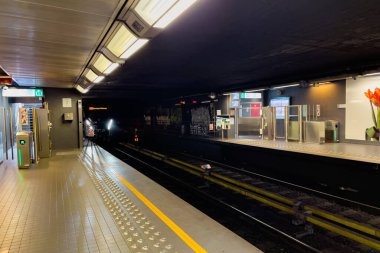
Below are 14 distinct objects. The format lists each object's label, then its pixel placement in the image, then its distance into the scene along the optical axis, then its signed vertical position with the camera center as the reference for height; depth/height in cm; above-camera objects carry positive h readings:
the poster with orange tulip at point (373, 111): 952 +8
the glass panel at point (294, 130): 1180 -69
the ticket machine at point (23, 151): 823 -95
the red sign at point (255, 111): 1557 +27
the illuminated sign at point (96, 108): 2925 +117
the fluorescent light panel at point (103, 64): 627 +137
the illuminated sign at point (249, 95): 1387 +108
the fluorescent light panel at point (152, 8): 292 +128
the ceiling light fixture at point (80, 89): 1199 +139
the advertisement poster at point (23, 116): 1048 +17
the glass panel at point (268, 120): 1282 -23
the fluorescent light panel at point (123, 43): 430 +135
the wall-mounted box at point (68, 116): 1286 +16
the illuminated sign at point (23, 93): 1052 +116
